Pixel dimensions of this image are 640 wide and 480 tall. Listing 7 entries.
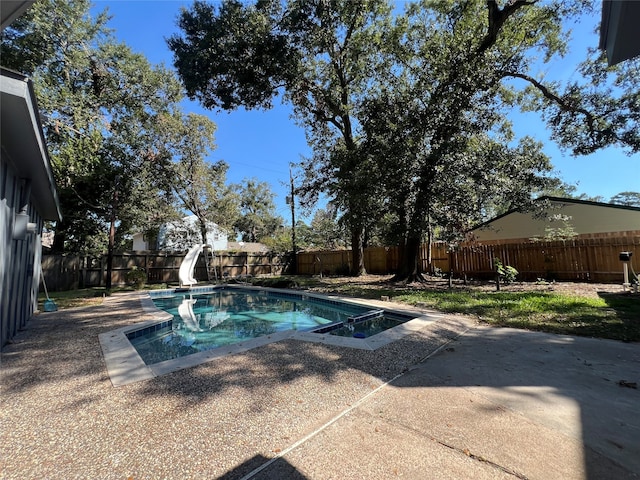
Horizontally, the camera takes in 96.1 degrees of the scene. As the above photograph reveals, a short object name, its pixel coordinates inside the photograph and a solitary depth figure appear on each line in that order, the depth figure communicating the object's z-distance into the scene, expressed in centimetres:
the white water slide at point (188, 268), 1169
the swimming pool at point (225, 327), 347
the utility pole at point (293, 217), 1795
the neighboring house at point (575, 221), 1084
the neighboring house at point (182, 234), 1616
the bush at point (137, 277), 1252
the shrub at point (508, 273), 990
